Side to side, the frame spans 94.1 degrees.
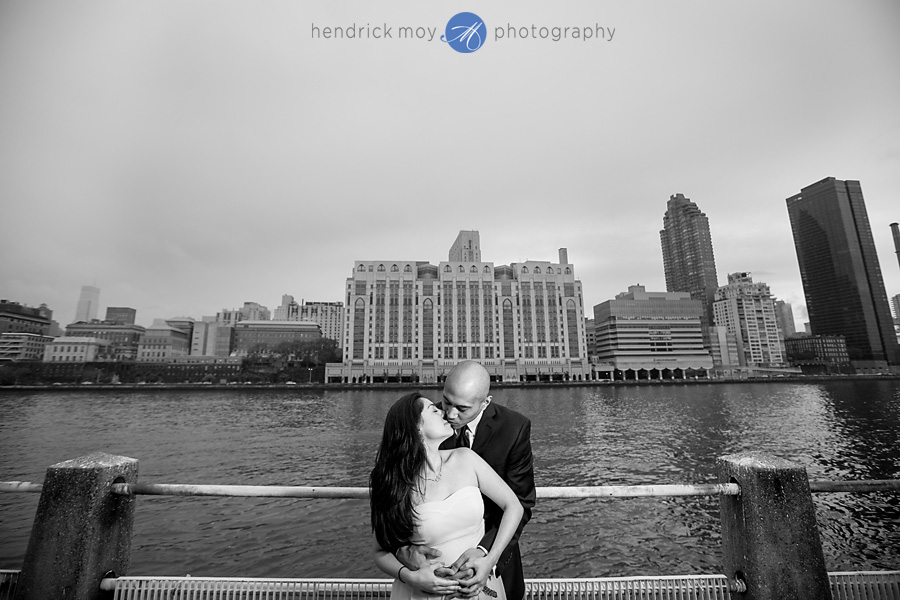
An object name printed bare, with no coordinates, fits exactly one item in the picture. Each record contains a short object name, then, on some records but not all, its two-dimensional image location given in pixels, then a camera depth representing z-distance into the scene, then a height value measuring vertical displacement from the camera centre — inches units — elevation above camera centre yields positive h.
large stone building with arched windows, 4256.9 +569.9
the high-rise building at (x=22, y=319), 4778.5 +787.8
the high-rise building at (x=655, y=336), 4794.5 +408.1
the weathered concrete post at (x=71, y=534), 108.5 -38.8
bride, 71.9 -21.2
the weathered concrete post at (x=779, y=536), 107.0 -42.8
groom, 81.7 -13.8
